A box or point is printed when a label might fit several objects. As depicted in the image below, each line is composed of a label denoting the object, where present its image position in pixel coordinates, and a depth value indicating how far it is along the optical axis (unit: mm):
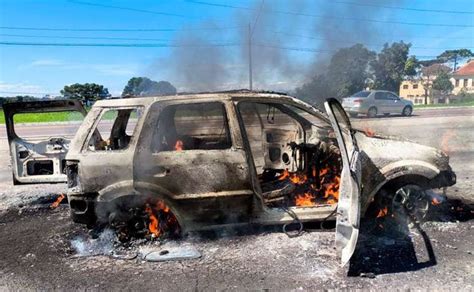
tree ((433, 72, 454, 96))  48312
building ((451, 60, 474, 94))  57000
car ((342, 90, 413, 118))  19359
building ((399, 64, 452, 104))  47438
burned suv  3846
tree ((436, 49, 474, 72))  61162
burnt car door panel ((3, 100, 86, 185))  5423
